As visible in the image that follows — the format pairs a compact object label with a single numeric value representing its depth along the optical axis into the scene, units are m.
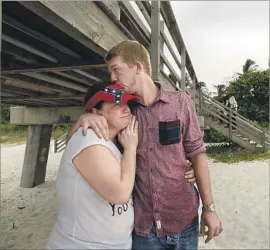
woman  0.71
